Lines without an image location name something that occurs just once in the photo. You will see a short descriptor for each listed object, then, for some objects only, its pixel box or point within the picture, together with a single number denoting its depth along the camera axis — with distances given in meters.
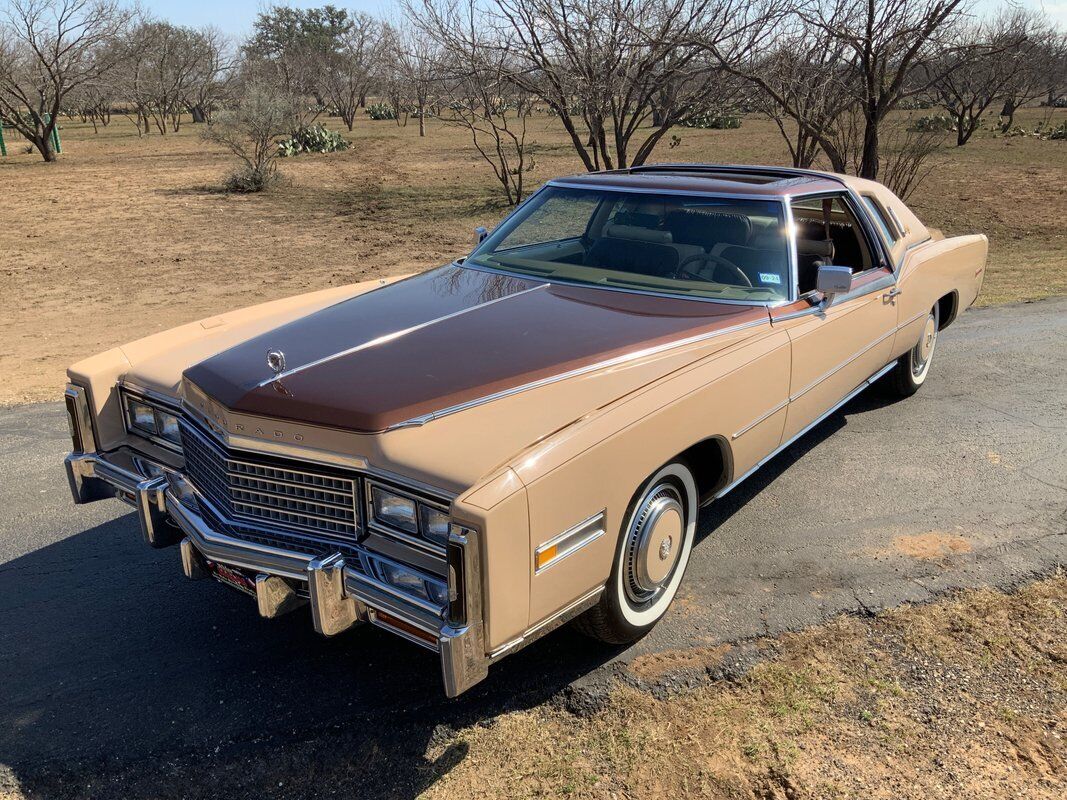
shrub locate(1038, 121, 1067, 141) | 29.63
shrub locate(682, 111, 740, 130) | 32.78
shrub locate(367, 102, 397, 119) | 50.32
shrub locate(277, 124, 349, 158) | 28.97
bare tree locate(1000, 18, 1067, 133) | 29.97
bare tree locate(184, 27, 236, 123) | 48.62
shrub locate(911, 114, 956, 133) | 29.47
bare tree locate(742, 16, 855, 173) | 11.63
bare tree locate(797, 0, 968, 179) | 10.61
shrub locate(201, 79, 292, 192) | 19.67
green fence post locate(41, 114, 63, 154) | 28.35
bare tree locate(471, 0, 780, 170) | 11.79
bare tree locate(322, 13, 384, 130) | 41.34
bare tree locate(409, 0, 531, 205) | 13.55
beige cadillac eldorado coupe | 2.49
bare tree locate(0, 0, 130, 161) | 26.09
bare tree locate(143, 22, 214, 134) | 41.06
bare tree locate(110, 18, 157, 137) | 36.81
